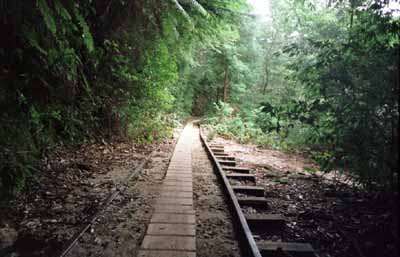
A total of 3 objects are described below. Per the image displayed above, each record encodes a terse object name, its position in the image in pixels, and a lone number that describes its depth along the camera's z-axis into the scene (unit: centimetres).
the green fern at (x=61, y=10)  316
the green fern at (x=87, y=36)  402
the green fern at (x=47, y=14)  293
